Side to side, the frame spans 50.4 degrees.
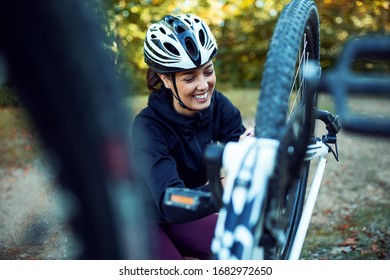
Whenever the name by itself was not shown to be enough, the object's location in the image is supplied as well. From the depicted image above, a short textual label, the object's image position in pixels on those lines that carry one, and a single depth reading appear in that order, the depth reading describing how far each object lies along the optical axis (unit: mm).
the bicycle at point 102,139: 587
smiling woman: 1459
